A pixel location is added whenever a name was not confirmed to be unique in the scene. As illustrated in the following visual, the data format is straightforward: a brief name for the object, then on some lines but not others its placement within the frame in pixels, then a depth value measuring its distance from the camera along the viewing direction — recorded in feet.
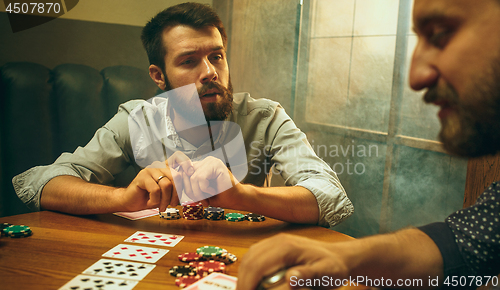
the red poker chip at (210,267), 2.43
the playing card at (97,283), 2.19
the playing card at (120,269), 2.38
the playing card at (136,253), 2.67
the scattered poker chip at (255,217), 3.81
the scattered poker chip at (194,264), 2.54
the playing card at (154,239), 3.02
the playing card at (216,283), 2.24
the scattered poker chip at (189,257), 2.65
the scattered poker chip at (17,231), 3.02
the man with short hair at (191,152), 3.53
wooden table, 2.36
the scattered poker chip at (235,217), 3.79
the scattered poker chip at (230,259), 2.66
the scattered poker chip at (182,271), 2.40
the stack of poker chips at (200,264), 2.37
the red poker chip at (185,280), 2.29
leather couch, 6.67
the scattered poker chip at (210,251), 2.66
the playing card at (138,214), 3.77
